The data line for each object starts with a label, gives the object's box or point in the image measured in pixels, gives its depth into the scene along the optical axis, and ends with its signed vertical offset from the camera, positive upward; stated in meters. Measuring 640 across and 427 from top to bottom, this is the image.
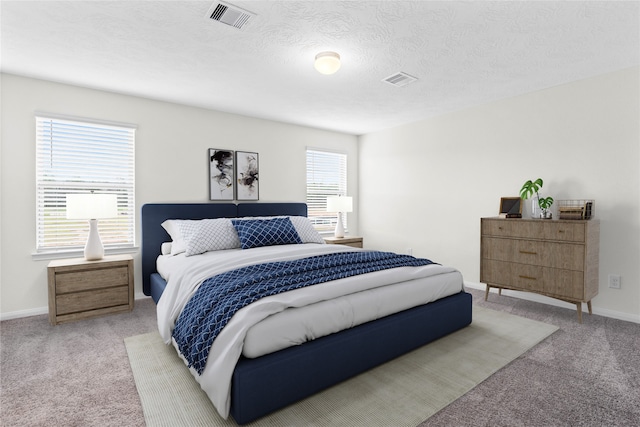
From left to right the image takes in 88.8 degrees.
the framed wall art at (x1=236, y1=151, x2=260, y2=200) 4.52 +0.43
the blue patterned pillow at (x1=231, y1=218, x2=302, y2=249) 3.55 -0.29
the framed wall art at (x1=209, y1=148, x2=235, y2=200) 4.30 +0.42
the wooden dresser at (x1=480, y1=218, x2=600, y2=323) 3.03 -0.49
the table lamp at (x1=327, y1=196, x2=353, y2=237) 5.09 +0.01
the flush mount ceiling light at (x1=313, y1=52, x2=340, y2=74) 2.67 +1.20
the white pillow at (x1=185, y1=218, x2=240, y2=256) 3.34 -0.33
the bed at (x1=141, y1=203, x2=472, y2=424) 1.63 -0.88
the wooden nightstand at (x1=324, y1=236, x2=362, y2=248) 4.86 -0.52
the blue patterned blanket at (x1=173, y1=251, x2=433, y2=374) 1.81 -0.51
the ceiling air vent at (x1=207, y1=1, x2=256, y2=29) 2.12 +1.30
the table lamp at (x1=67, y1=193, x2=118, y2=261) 3.14 -0.06
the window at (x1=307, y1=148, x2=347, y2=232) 5.40 +0.42
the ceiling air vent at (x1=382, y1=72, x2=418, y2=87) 3.23 +1.31
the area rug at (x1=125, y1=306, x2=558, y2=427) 1.71 -1.09
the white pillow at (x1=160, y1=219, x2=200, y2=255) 3.49 -0.28
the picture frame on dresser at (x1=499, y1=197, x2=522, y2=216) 3.77 +0.02
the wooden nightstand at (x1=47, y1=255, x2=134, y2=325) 3.03 -0.80
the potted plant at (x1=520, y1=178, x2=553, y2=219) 3.43 +0.16
